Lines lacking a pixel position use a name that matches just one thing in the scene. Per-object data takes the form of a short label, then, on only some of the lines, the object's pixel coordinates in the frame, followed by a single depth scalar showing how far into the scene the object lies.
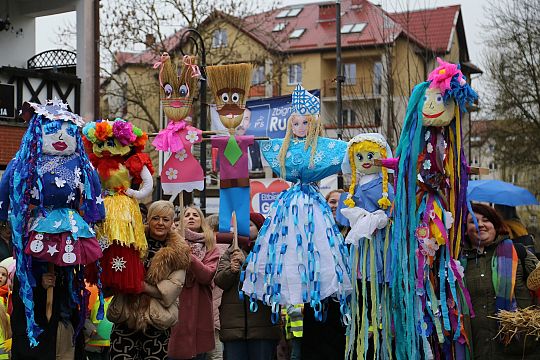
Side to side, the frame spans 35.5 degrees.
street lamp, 12.12
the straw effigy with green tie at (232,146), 6.31
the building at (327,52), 17.62
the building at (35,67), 14.52
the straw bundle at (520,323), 5.80
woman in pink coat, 6.70
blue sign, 12.64
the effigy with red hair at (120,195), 6.08
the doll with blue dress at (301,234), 5.87
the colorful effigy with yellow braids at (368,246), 6.04
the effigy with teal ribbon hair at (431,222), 5.80
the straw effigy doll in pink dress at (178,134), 6.49
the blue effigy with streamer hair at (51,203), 5.66
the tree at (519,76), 21.12
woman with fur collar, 6.17
